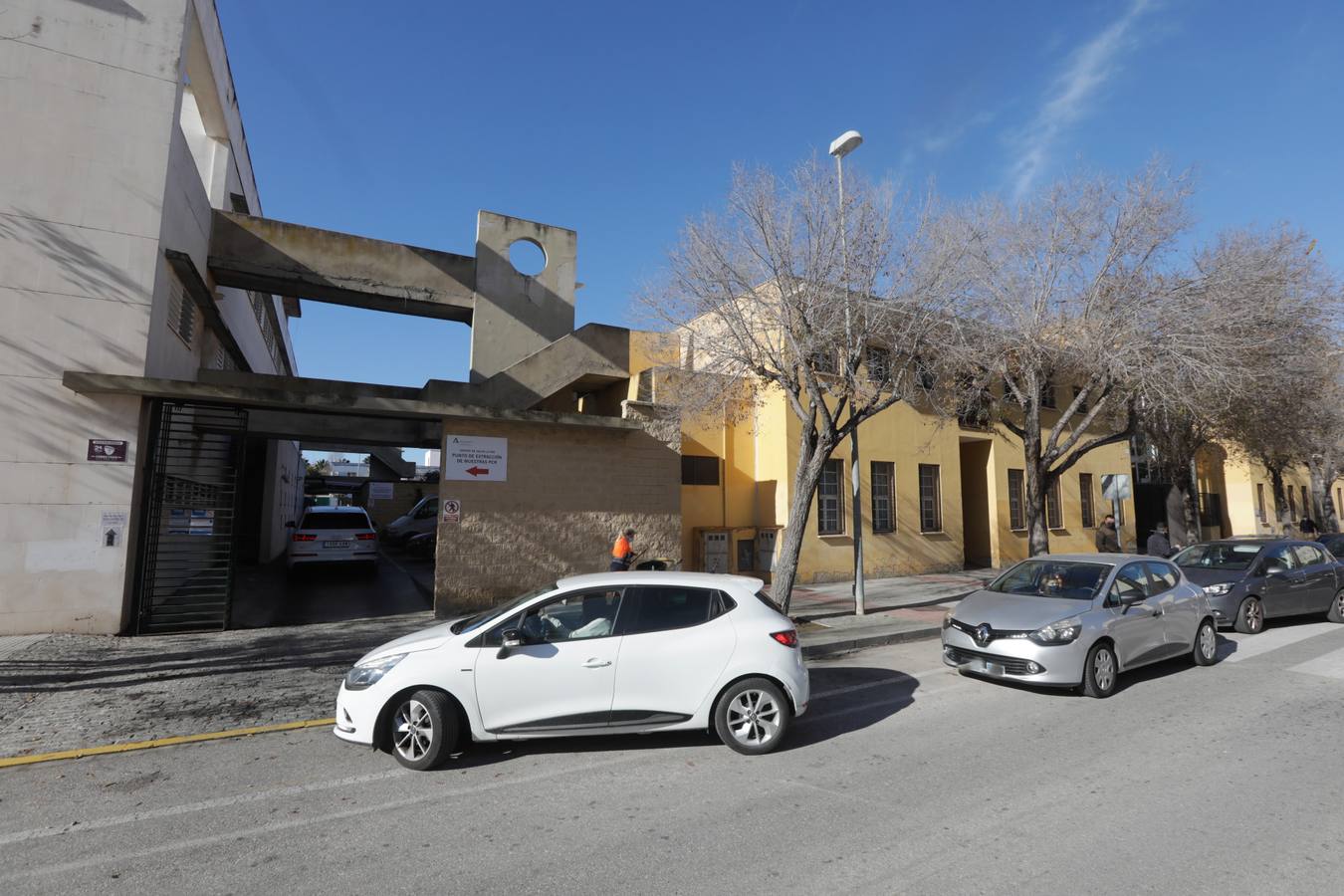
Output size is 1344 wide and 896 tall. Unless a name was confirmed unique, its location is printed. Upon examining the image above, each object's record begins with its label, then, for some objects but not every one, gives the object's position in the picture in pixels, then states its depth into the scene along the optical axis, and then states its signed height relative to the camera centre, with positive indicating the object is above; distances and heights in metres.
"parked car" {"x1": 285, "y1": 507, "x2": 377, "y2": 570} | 15.22 -0.40
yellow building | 16.23 +0.78
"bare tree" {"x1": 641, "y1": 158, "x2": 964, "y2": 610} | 10.78 +3.41
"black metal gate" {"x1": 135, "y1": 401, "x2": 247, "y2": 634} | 9.95 -0.18
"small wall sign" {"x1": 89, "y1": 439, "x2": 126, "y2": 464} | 9.41 +0.93
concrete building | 9.14 +3.34
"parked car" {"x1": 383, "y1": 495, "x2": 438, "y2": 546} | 24.09 +0.00
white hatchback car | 5.14 -1.14
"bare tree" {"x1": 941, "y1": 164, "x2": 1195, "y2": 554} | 12.48 +3.82
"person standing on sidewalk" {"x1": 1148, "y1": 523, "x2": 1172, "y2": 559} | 15.65 -0.32
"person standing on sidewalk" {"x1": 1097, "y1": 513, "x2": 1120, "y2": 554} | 16.19 -0.16
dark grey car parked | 10.87 -0.76
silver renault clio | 7.06 -1.02
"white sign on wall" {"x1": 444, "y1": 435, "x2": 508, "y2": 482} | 11.98 +1.13
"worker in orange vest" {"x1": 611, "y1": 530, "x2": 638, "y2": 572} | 11.11 -0.48
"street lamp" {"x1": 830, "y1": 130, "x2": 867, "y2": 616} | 10.75 +3.35
